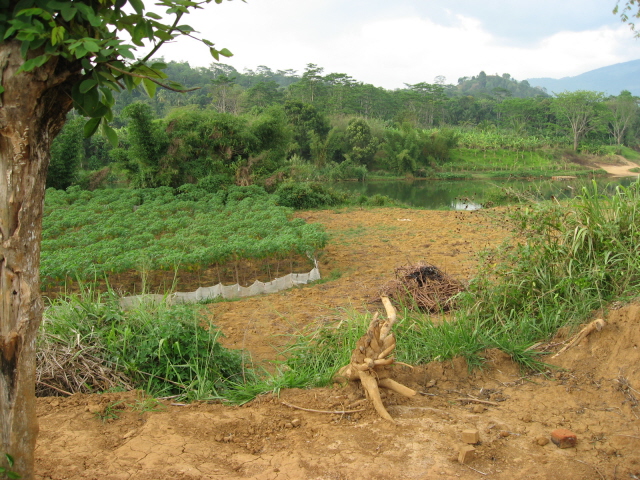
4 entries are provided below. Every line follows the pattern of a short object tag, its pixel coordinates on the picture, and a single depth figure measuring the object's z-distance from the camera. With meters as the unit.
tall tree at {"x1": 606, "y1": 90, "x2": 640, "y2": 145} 44.12
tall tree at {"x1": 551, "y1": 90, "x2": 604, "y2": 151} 41.16
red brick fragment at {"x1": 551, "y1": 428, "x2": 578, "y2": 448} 2.41
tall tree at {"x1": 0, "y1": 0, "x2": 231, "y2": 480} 1.48
